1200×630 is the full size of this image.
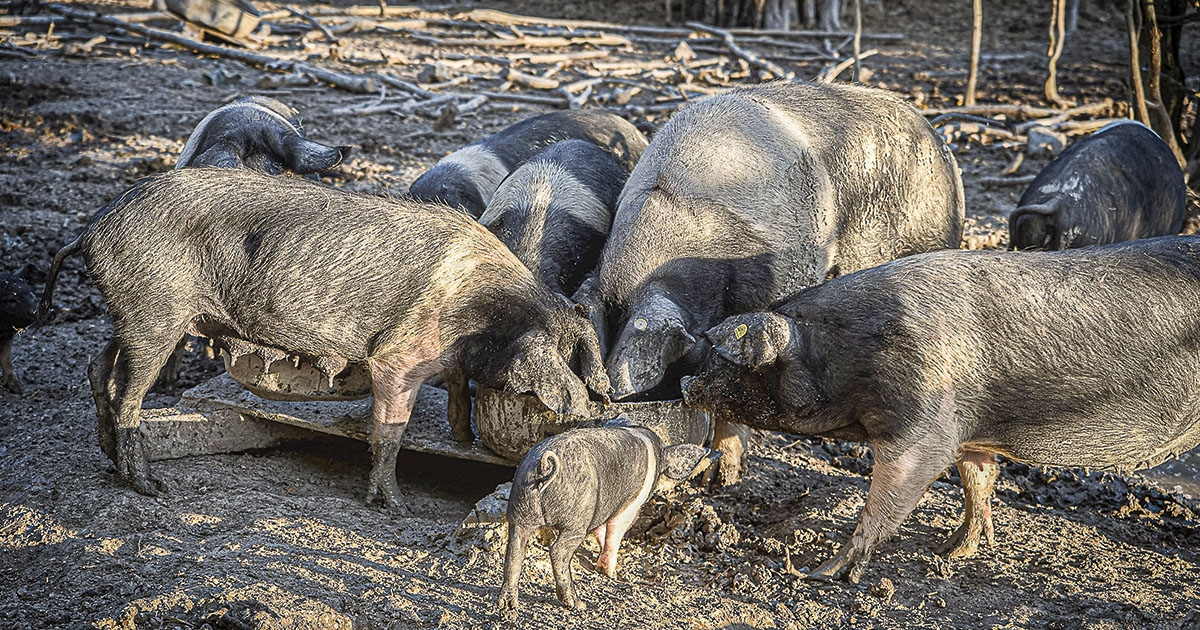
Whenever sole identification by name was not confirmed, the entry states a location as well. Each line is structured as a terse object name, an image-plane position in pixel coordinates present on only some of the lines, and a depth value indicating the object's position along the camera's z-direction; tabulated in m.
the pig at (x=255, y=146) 5.37
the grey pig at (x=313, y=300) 3.87
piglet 3.09
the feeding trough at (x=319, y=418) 4.00
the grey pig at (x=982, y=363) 3.54
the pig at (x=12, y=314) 4.85
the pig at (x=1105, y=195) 5.99
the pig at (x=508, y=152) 5.80
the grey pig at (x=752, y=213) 4.21
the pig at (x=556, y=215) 4.72
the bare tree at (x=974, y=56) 9.66
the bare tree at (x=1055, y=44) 9.73
